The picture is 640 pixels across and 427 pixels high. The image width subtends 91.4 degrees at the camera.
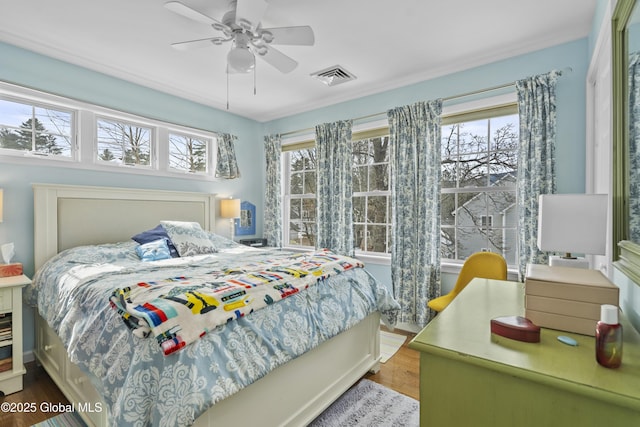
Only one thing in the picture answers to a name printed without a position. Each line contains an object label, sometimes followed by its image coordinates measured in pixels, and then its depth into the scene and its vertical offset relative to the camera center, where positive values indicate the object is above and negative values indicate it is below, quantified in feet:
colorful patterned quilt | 4.14 -1.36
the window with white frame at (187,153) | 12.45 +2.36
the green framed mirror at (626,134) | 3.55 +0.93
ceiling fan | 6.33 +3.98
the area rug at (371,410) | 6.25 -4.22
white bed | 5.14 -2.87
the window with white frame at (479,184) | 9.73 +0.87
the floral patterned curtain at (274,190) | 14.93 +0.98
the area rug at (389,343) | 9.17 -4.23
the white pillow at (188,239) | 9.70 -0.91
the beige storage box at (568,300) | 3.20 -0.94
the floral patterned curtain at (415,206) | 10.25 +0.16
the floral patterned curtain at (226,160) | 13.42 +2.17
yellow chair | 8.57 -1.67
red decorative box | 3.10 -1.20
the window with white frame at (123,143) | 10.55 +2.38
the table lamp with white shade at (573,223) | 4.55 -0.19
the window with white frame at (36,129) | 8.75 +2.39
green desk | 2.35 -1.40
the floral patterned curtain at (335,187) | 12.59 +0.96
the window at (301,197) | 14.74 +0.63
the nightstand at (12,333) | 7.13 -2.85
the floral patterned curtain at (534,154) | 8.36 +1.55
